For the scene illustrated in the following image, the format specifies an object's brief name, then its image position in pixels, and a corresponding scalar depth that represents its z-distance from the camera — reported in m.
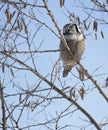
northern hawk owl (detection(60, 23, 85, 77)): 11.83
